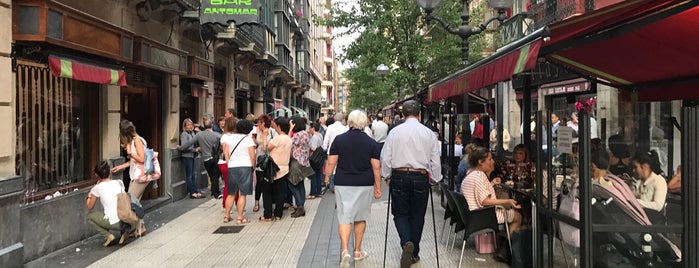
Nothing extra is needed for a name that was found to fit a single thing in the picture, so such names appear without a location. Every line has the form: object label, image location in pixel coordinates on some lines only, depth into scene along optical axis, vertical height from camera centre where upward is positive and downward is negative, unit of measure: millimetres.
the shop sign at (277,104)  25562 +1364
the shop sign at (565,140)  4242 -62
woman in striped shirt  5801 -627
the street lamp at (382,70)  19859 +2265
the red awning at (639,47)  4484 +865
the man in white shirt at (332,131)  11672 +41
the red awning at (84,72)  6496 +808
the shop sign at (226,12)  11070 +2432
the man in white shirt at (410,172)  5855 -427
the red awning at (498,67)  4312 +630
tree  19594 +3431
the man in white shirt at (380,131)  14273 +46
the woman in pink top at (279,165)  9047 -544
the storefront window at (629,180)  3803 -350
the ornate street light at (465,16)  11262 +2435
